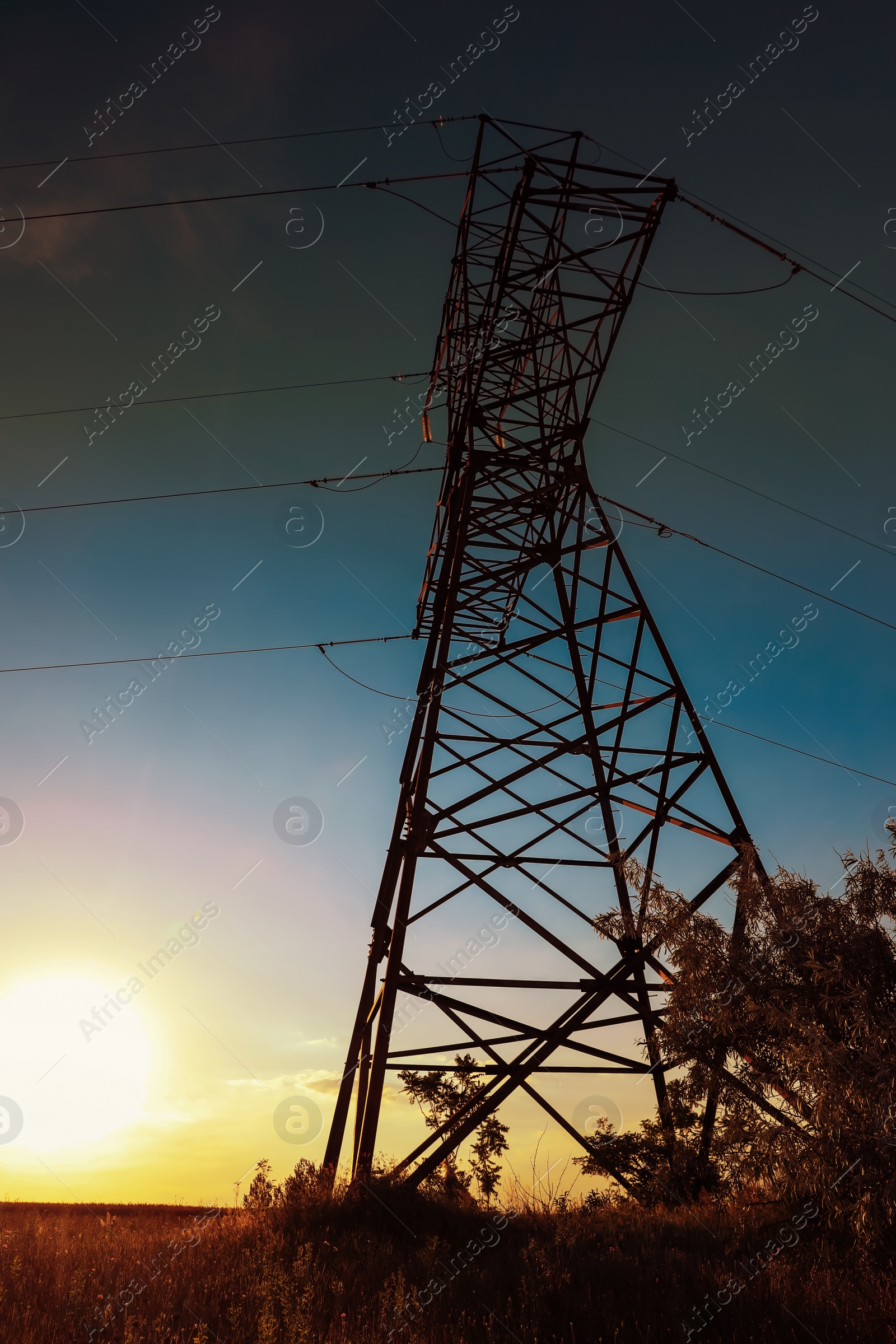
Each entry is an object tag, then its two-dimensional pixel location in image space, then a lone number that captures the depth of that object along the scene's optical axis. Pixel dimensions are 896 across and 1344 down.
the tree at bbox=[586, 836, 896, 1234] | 6.65
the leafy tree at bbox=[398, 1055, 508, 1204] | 10.73
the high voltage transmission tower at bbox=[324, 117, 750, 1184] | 10.40
